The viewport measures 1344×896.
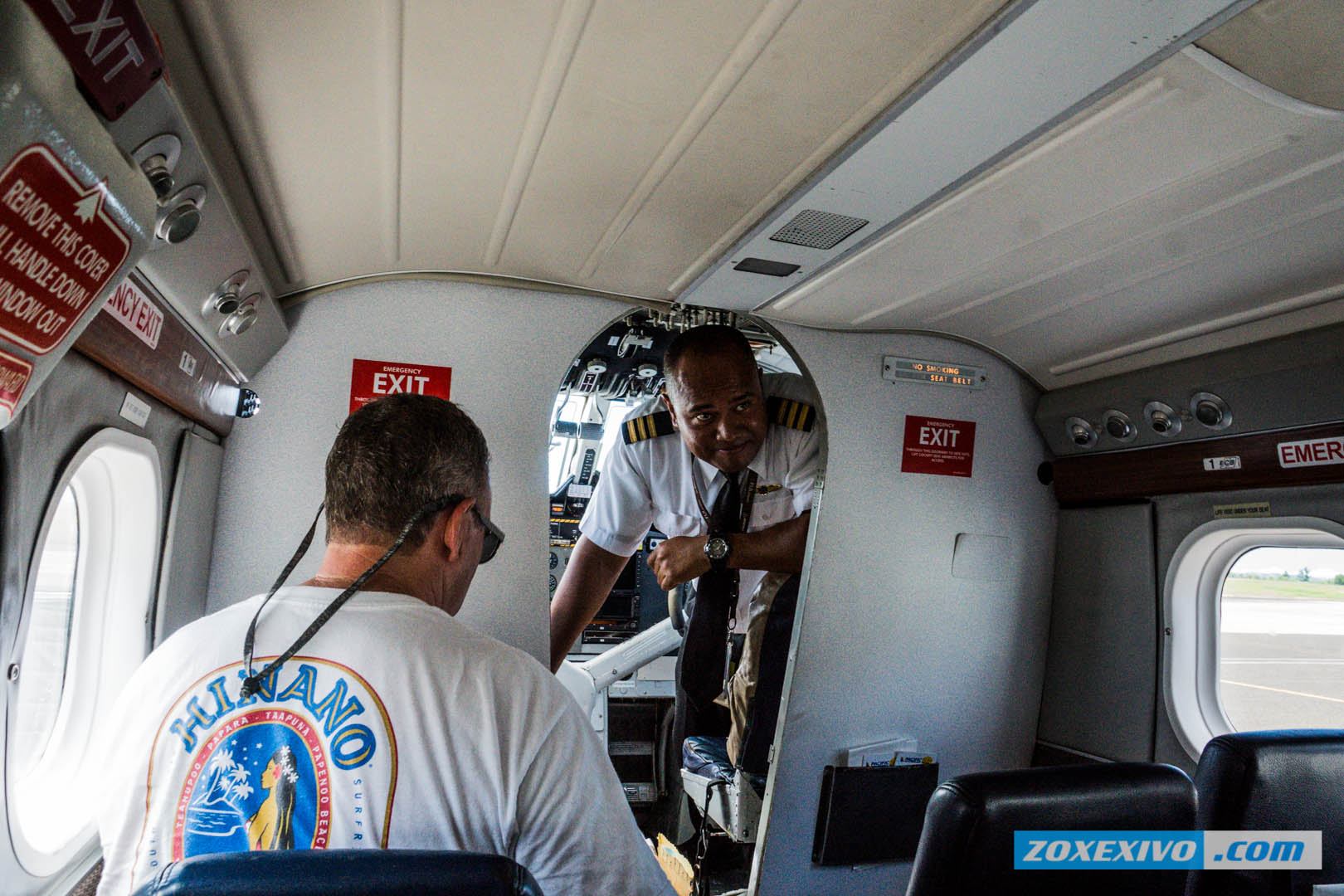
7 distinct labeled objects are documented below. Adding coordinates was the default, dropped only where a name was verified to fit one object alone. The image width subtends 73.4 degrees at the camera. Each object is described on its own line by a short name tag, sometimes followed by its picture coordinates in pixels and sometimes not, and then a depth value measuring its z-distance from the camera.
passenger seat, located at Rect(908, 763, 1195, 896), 1.70
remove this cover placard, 1.05
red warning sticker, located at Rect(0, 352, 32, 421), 1.11
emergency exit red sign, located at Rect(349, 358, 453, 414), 3.15
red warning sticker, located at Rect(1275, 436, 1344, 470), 2.88
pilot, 3.43
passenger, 1.41
